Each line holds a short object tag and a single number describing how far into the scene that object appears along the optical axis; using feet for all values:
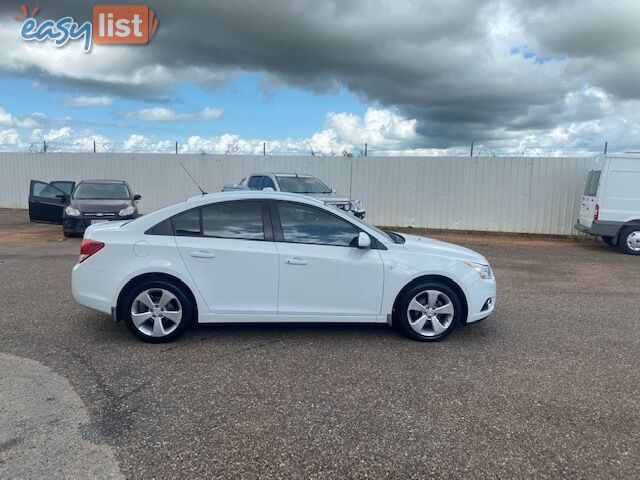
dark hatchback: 39.63
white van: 36.63
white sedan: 15.42
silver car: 38.11
